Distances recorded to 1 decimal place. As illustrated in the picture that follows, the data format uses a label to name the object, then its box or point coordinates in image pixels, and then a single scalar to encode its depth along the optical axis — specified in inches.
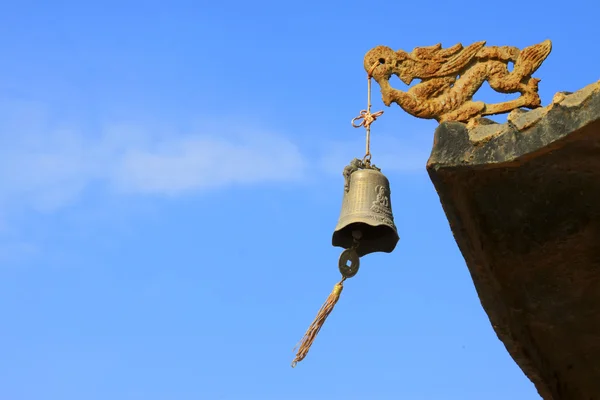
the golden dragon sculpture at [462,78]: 290.7
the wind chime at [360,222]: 343.6
